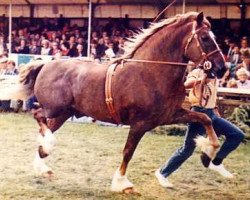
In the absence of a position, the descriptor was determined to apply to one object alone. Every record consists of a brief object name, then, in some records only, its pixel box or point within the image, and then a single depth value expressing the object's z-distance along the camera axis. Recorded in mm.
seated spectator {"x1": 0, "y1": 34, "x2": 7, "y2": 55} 20520
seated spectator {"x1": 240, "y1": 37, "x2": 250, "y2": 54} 14191
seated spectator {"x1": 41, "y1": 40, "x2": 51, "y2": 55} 18719
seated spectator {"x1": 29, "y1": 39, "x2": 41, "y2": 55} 19078
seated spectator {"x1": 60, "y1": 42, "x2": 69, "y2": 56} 18047
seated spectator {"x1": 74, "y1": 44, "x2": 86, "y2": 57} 17219
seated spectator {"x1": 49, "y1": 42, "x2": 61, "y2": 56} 18397
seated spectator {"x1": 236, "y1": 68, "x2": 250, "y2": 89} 11673
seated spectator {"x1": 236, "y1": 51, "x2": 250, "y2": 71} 13695
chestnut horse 6559
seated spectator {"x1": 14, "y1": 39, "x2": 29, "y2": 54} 19531
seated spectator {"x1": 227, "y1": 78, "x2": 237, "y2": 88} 12691
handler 6906
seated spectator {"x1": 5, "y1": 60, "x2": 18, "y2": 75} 15465
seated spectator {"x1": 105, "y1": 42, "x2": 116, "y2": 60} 16119
